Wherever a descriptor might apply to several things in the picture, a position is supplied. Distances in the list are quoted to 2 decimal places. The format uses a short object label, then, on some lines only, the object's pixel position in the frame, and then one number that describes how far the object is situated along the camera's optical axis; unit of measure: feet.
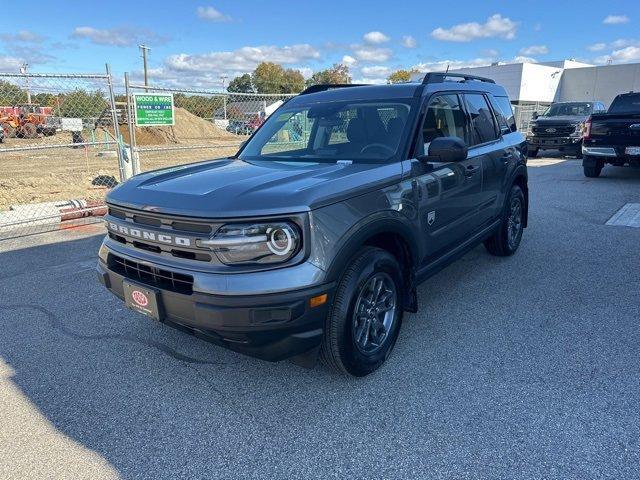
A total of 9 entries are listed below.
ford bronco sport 8.27
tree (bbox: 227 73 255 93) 255.68
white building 142.51
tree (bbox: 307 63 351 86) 293.84
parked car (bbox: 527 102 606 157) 53.16
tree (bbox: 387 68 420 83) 286.25
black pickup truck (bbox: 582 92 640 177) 34.40
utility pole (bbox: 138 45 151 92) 143.59
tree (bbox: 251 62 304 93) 239.09
